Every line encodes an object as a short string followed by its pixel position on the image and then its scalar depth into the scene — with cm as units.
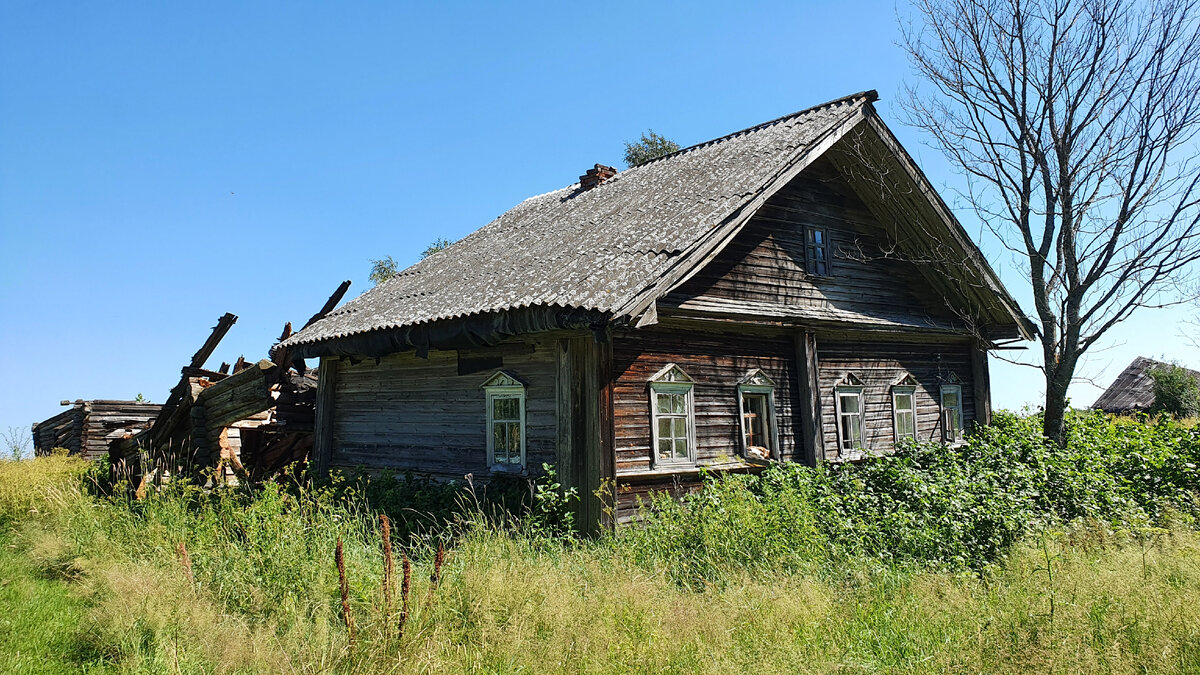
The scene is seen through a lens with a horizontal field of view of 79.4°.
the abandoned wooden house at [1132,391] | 2800
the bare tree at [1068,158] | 1176
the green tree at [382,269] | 2991
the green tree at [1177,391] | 2518
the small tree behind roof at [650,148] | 2667
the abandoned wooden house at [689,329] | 871
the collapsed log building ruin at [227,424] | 1117
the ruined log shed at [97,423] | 1897
